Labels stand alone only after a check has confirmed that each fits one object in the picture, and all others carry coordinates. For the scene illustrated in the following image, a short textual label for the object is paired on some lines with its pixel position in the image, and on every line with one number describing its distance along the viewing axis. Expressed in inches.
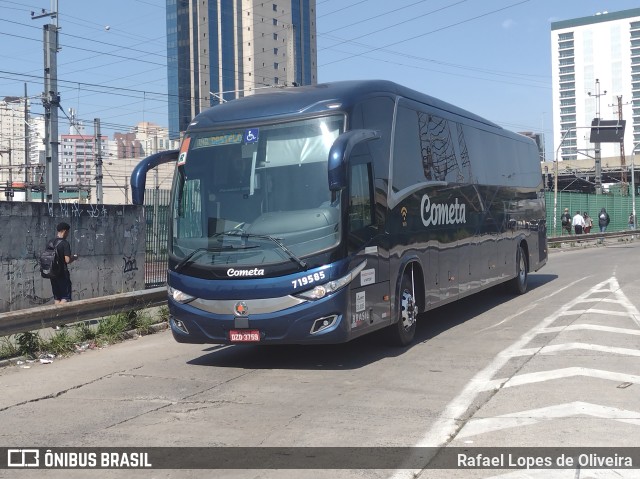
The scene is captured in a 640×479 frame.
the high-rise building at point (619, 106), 2858.0
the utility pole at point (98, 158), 1571.1
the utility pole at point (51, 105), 1026.7
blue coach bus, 351.9
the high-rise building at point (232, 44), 5359.3
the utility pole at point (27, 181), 1664.7
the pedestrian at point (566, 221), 1680.6
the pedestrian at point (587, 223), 1785.9
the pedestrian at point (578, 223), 1658.5
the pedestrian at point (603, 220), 1862.7
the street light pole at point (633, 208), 2127.2
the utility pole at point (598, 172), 2411.0
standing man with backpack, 510.9
